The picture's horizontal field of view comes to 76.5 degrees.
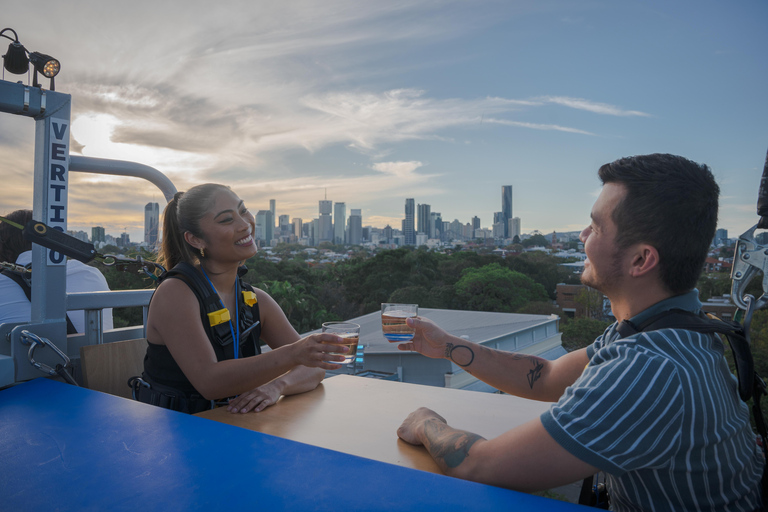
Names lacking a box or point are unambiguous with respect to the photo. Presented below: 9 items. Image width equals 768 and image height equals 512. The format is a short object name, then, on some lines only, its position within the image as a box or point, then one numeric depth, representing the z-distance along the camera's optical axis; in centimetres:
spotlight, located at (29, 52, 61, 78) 171
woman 166
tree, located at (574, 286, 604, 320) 4617
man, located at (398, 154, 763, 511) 89
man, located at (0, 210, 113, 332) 251
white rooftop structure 1511
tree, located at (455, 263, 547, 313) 4359
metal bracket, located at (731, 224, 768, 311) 124
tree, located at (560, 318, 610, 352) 4006
